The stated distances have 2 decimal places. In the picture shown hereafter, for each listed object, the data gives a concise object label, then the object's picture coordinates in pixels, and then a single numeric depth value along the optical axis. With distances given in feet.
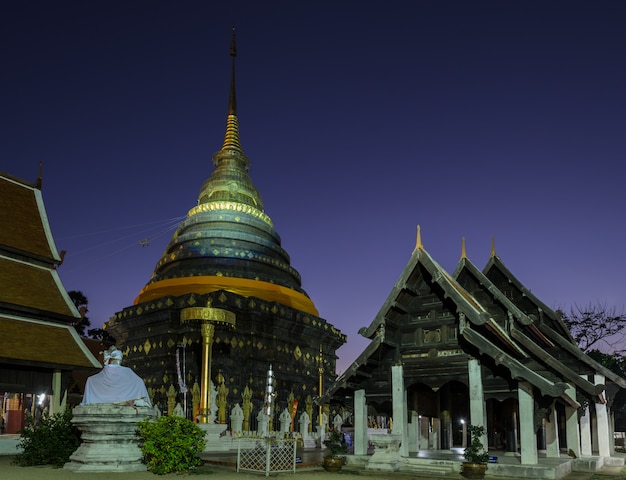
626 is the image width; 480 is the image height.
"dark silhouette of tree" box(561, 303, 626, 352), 138.21
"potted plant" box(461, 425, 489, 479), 52.75
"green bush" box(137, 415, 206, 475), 53.01
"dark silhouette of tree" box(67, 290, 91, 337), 193.77
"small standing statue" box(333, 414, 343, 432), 138.52
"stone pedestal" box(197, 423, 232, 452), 94.53
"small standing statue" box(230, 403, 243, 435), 113.60
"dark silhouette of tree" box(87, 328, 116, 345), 205.87
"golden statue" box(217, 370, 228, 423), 117.19
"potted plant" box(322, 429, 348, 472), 60.18
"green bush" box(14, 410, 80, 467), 59.98
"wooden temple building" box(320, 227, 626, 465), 56.85
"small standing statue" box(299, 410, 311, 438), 125.80
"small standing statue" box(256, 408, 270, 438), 117.55
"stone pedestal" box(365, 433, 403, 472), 58.69
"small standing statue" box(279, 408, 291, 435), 122.21
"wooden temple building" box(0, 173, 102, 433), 80.94
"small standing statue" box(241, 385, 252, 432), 120.47
